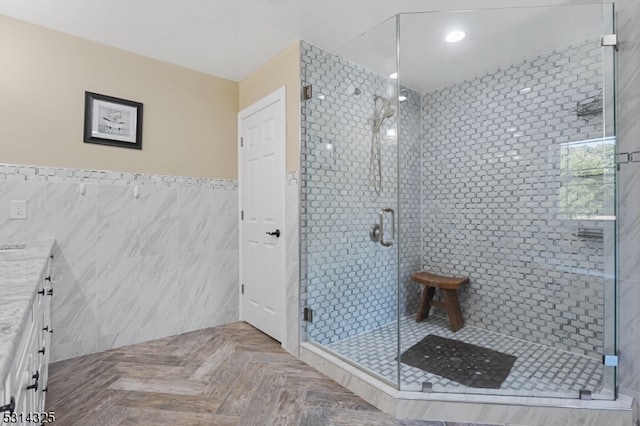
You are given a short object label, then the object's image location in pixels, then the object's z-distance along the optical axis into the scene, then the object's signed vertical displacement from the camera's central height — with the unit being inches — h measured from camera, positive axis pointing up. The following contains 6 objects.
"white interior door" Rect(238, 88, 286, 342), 105.6 -1.2
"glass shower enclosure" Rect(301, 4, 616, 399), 85.6 +5.7
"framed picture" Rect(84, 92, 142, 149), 96.7 +28.2
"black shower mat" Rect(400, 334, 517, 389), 78.7 -42.2
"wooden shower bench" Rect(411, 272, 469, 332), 110.7 -30.6
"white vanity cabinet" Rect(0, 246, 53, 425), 27.2 -19.6
